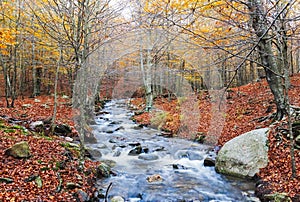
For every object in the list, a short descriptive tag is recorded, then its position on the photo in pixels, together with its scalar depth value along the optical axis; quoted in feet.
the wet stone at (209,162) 23.20
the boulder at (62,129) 29.10
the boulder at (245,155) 19.60
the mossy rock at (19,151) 16.85
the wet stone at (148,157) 25.98
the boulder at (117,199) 16.17
